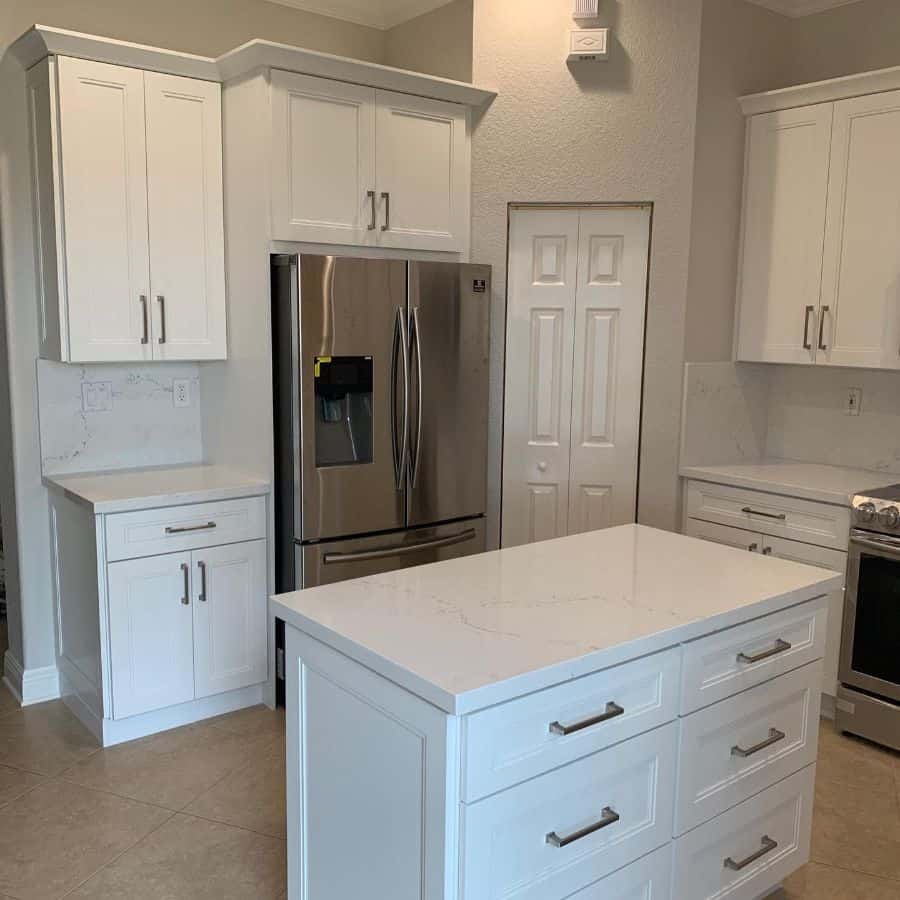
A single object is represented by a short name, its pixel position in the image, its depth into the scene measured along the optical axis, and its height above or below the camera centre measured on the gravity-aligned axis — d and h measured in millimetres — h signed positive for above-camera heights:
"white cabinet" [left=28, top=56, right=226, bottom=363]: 3160 +422
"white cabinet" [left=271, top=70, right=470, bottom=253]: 3326 +651
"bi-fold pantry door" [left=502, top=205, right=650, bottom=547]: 3814 -136
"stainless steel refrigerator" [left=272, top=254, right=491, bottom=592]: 3291 -303
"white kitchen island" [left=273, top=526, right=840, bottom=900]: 1590 -779
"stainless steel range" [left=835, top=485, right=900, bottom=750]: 3174 -1023
